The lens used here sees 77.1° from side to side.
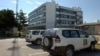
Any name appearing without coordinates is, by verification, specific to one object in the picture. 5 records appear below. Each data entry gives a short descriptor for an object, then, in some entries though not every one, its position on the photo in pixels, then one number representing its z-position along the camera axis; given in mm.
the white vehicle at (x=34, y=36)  7153
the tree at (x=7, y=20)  17307
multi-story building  34340
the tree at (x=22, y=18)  28448
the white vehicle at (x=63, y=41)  3659
